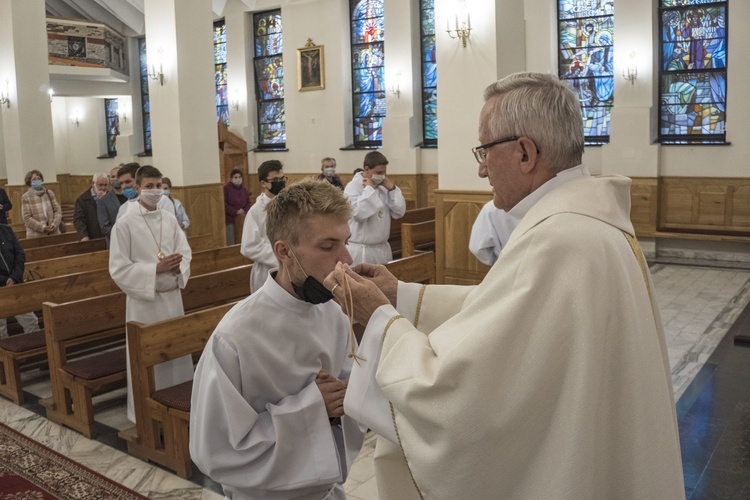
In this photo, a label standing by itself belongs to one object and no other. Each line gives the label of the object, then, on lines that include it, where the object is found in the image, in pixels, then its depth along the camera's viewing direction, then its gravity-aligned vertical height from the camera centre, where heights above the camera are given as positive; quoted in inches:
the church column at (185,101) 424.8 +46.4
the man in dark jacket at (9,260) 257.4 -25.3
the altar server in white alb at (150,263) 204.8 -22.2
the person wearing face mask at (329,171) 410.9 +2.9
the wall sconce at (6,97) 538.3 +64.6
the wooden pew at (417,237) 333.1 -29.5
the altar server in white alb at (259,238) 253.1 -20.2
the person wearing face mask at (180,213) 380.2 -16.3
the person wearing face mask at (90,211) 353.7 -13.0
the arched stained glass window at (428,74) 586.6 +78.7
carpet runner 162.2 -66.3
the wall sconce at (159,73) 428.5 +62.3
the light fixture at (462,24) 310.9 +61.3
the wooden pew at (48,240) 347.3 -26.3
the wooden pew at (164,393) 172.1 -50.5
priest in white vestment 65.4 -18.4
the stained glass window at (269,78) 681.6 +92.0
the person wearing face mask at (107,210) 332.8 -11.9
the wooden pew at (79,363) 200.5 -50.1
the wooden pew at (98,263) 279.3 -30.6
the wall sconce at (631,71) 467.8 +60.0
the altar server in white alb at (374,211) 303.6 -15.2
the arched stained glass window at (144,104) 798.5 +84.0
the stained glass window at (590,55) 505.7 +77.2
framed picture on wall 642.8 +94.2
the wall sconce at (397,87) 597.0 +69.2
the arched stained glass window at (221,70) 728.3 +107.3
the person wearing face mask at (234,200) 470.9 -13.0
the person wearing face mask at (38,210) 398.9 -13.1
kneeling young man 88.8 -25.0
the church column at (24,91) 530.3 +68.0
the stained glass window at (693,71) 458.6 +58.3
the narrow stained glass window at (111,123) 858.1 +69.0
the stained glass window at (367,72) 623.8 +86.8
